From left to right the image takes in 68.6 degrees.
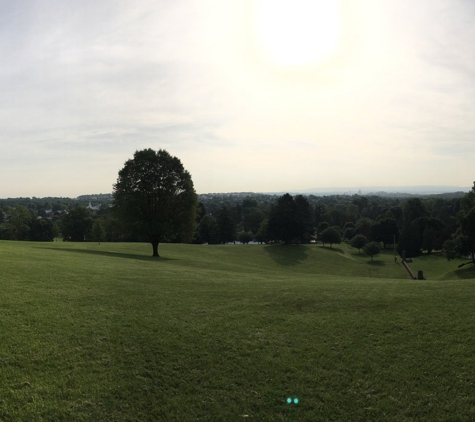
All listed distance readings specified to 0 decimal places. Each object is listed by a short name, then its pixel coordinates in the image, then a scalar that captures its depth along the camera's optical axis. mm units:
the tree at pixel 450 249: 47969
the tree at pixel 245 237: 106625
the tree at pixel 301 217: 72581
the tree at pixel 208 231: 91125
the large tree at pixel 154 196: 36375
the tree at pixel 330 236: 77750
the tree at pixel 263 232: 79969
